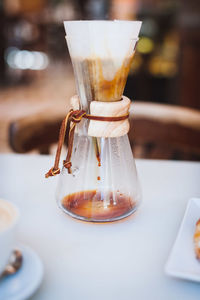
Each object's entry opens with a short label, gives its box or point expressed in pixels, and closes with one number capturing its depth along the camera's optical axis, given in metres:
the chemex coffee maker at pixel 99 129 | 0.47
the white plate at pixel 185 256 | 0.39
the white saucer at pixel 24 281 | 0.34
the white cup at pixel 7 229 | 0.35
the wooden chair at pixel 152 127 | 1.00
